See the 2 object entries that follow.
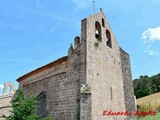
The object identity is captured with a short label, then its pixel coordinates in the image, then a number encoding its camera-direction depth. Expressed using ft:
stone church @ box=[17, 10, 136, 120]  32.45
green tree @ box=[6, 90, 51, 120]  28.43
